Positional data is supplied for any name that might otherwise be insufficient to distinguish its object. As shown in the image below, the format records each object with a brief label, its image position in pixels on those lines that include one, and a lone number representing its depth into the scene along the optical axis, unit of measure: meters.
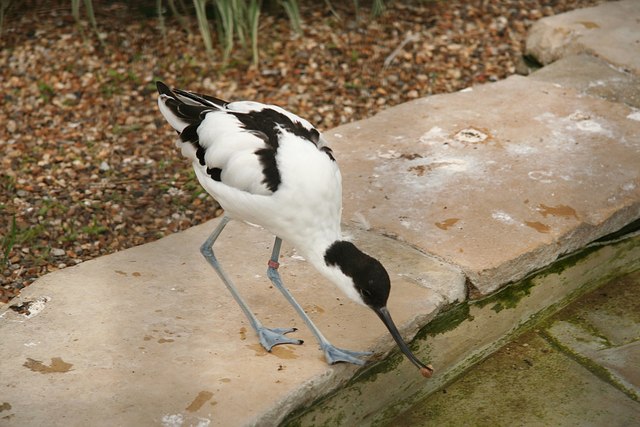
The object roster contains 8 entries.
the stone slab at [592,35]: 8.68
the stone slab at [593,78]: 8.02
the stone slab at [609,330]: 5.79
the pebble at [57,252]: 6.91
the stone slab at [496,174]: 6.08
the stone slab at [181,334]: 4.70
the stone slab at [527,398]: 5.46
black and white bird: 4.98
